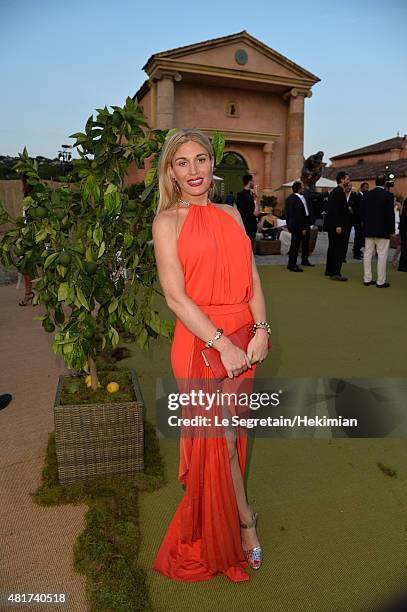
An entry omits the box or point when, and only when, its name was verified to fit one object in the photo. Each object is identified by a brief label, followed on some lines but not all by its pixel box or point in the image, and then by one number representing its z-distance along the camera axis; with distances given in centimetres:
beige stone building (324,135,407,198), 3916
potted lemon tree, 237
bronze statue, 1694
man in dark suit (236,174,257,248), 1001
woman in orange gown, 187
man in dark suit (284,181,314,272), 998
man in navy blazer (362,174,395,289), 840
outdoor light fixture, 1463
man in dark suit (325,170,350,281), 897
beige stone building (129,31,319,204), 2069
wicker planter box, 265
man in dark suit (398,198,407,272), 974
